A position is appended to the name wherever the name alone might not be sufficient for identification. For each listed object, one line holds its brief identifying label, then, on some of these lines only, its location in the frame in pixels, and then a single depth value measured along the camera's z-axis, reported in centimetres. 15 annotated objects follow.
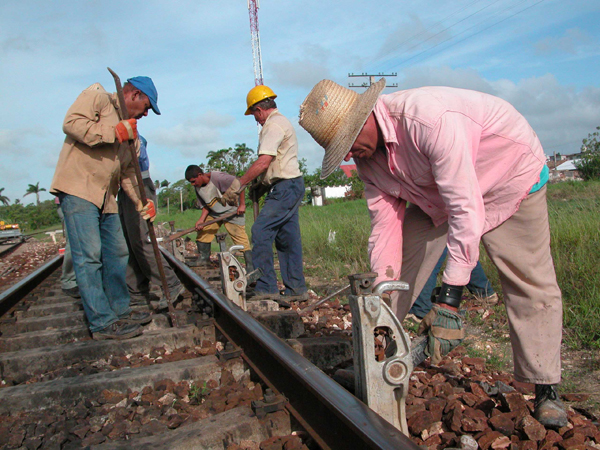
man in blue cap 355
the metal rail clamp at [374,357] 189
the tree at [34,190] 12125
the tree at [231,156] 4959
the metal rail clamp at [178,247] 858
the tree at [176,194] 7179
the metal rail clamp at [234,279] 405
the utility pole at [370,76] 5073
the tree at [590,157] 3457
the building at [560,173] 6404
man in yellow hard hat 497
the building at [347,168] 8552
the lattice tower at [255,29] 4881
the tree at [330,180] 6644
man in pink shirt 200
